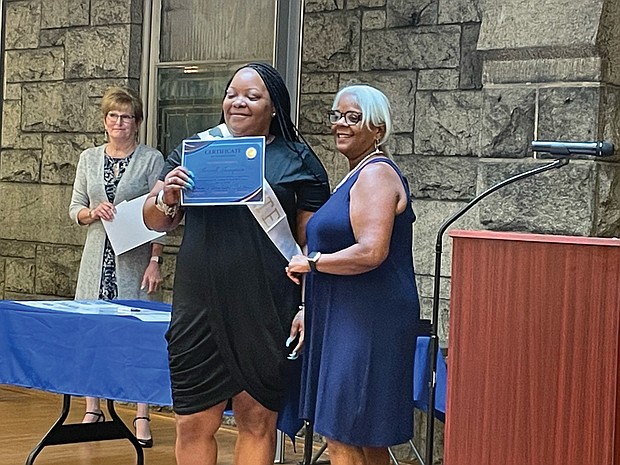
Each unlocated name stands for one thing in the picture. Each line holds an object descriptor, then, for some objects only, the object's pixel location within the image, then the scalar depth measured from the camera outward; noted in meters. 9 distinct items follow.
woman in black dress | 3.36
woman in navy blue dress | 3.12
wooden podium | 2.46
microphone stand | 3.09
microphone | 2.89
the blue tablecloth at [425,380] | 3.58
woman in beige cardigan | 5.25
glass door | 6.18
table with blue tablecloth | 4.07
